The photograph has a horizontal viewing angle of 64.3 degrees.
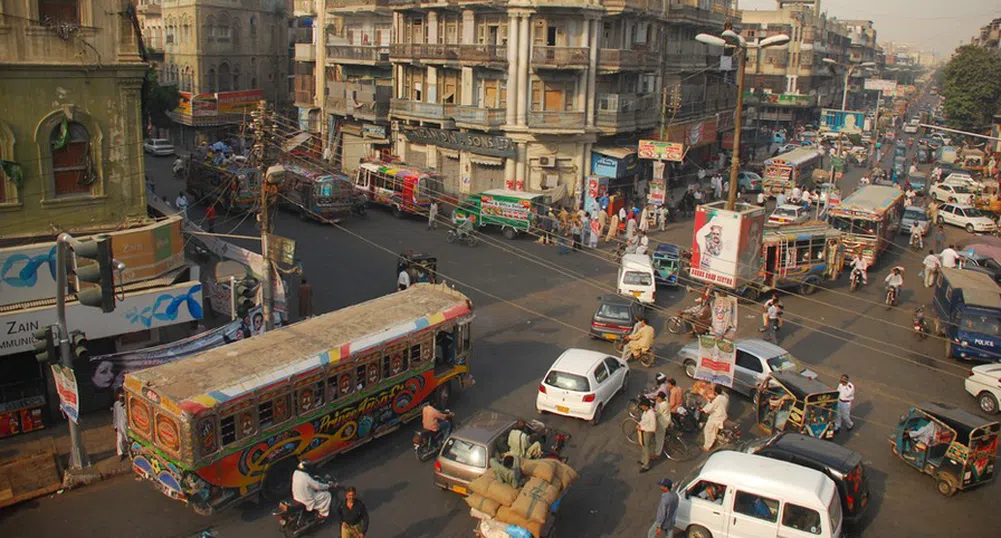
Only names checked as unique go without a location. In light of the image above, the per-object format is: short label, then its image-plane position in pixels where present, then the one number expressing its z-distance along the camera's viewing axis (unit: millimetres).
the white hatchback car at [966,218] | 42125
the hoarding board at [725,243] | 22625
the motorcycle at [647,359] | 22172
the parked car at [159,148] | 60688
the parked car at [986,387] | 20219
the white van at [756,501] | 12547
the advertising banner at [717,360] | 19719
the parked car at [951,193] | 46188
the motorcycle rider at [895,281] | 29016
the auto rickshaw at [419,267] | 27656
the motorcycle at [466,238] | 36125
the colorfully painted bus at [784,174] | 49344
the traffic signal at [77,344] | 14641
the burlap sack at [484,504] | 12406
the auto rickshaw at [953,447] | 15656
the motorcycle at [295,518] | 13312
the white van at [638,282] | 27344
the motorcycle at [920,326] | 26016
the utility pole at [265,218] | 18781
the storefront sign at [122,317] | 16281
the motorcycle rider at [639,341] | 21953
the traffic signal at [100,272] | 12501
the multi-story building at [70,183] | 16750
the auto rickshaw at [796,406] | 17672
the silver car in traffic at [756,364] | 19938
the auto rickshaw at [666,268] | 30172
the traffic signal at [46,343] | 14047
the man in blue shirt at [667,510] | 12875
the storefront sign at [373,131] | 50281
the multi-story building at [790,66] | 86188
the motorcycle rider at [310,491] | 13469
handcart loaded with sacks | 12164
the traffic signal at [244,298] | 17922
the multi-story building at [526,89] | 42406
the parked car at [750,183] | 53250
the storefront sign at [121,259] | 16438
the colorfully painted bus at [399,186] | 40375
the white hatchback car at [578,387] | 18109
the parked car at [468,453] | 14539
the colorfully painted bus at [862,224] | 33719
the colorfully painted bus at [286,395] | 13344
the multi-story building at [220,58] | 61844
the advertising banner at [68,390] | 14516
